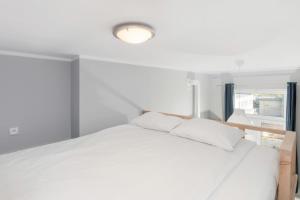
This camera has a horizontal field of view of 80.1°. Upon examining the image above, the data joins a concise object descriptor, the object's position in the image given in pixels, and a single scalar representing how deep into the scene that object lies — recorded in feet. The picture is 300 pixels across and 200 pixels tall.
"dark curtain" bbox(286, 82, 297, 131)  11.82
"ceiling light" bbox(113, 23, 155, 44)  4.71
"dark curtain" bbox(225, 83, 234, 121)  14.79
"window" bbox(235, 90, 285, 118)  13.41
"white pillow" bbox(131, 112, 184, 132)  7.78
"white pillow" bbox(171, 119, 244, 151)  5.81
